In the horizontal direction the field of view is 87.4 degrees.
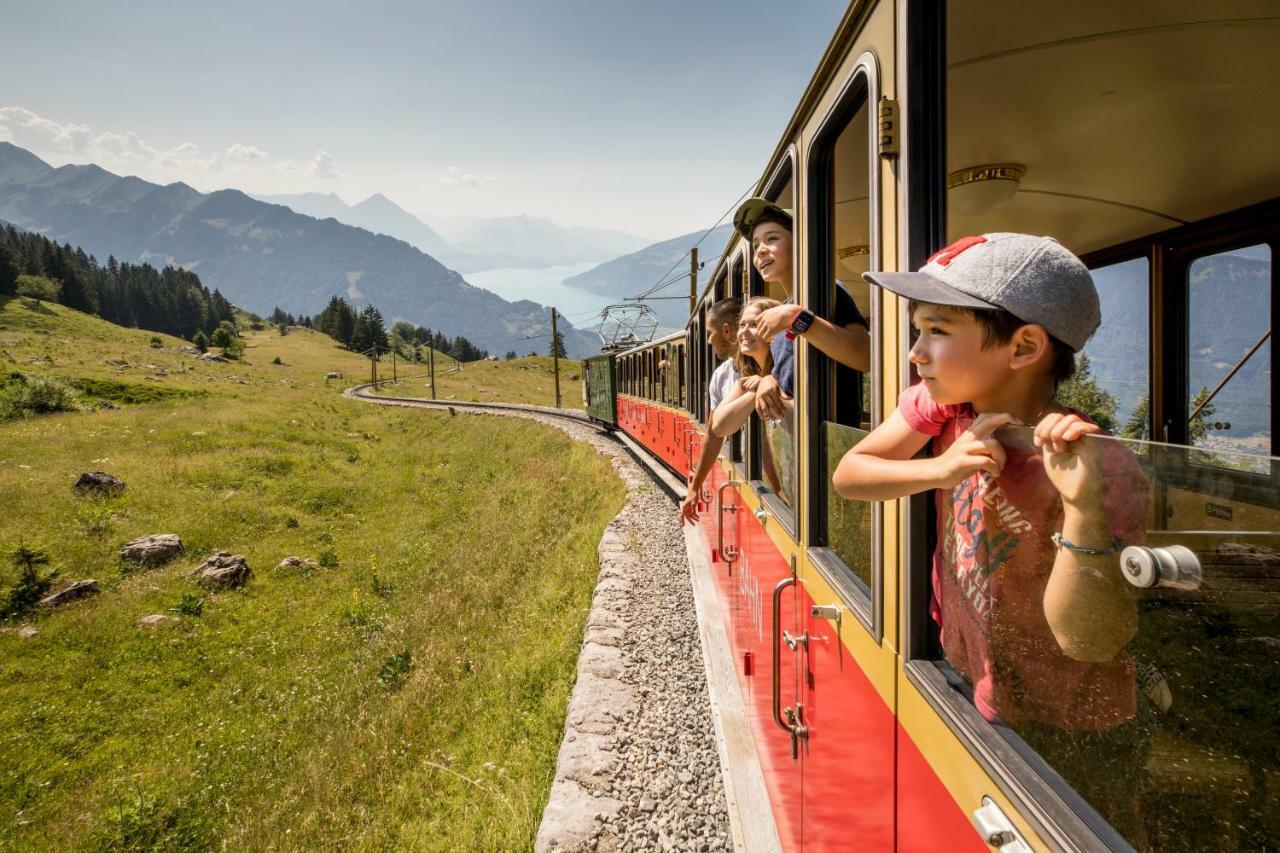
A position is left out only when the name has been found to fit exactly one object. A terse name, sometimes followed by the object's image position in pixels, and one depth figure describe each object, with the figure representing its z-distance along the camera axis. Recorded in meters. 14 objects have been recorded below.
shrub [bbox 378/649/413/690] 8.18
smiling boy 1.96
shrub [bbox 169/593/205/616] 11.58
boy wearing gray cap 0.84
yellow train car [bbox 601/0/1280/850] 0.77
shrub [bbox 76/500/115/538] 14.79
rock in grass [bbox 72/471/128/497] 16.98
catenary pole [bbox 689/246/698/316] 22.66
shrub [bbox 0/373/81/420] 28.33
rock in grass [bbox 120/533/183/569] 13.56
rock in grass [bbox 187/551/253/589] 12.69
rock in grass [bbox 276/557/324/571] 13.99
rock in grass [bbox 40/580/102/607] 11.65
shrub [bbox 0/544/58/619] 11.28
